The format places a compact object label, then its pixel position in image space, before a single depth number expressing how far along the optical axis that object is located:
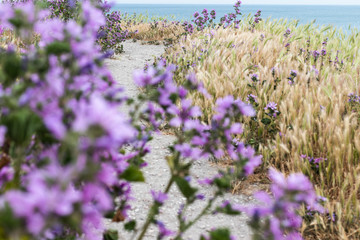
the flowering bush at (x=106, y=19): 6.88
